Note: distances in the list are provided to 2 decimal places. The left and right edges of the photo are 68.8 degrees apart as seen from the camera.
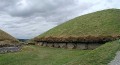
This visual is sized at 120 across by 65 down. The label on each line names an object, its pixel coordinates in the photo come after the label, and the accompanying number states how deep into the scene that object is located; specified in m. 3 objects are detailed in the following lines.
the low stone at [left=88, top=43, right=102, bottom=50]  10.95
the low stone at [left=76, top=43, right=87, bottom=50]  11.20
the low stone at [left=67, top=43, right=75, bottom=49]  11.61
